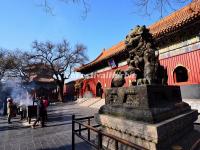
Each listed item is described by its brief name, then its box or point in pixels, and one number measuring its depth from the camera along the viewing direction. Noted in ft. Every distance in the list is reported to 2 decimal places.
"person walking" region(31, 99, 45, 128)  27.58
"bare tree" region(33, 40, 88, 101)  95.96
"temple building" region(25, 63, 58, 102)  95.40
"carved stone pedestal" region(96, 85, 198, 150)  8.55
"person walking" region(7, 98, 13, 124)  33.47
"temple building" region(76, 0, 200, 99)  29.59
